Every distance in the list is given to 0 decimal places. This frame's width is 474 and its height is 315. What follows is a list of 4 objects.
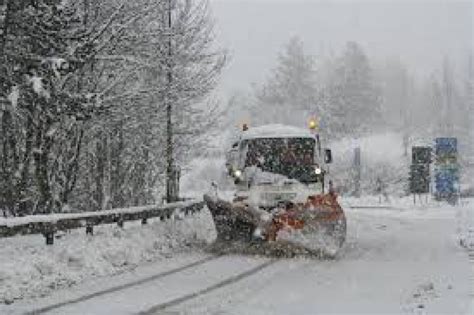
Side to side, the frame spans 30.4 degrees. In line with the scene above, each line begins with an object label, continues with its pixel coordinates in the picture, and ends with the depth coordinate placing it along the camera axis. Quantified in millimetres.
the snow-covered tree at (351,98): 86562
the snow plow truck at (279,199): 18219
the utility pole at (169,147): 26281
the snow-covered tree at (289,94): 89438
